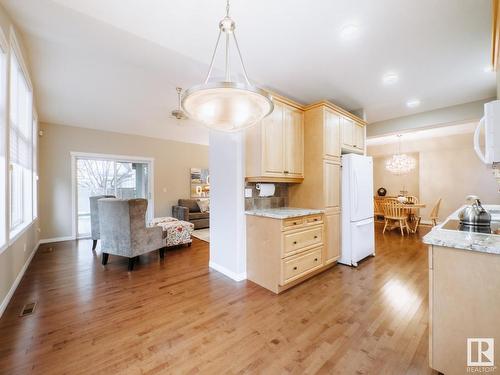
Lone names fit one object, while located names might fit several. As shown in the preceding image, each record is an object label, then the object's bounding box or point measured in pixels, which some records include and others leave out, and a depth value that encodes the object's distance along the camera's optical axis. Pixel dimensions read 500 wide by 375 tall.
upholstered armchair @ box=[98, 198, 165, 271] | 3.25
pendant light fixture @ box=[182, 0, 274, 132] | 1.31
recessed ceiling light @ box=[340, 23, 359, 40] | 2.05
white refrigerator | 3.44
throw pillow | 6.60
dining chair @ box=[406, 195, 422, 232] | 5.79
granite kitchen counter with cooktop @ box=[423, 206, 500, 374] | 1.17
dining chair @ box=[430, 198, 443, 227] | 5.41
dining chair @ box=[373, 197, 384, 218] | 6.29
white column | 2.94
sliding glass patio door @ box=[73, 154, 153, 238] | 5.42
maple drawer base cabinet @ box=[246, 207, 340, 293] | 2.57
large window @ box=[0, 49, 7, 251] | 1.99
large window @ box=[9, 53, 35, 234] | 2.60
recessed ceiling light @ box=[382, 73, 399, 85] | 2.95
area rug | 5.22
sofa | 6.18
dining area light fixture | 6.40
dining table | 5.26
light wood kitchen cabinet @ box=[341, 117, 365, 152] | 3.59
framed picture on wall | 7.21
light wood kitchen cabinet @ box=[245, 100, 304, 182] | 2.86
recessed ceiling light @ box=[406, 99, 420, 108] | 3.72
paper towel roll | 3.21
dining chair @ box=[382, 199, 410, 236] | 5.44
